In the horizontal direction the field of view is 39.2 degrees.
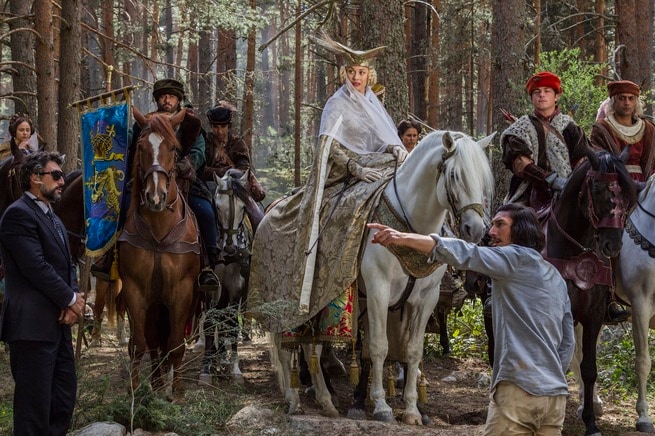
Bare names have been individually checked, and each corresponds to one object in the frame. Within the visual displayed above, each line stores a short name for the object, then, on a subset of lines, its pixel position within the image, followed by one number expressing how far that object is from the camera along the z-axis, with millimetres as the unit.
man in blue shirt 4848
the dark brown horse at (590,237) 7312
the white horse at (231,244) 10094
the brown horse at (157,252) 8070
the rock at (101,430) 6500
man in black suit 6008
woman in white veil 8203
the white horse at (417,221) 7336
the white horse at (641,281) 8163
